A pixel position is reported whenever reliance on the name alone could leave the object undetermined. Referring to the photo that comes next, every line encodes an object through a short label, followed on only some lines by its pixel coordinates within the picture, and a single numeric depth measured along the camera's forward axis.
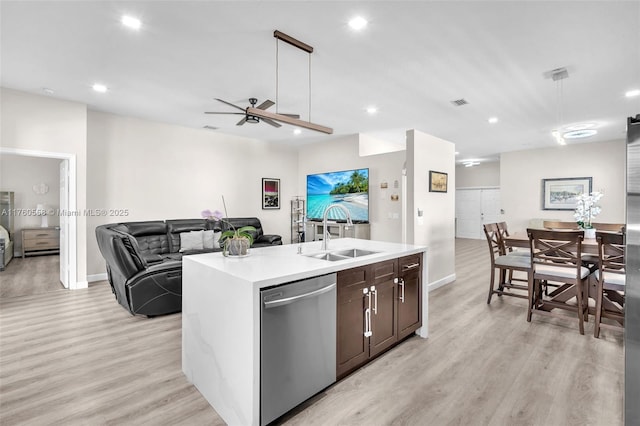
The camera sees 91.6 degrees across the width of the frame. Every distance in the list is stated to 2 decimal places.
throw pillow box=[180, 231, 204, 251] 5.42
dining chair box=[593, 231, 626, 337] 2.85
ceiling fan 3.65
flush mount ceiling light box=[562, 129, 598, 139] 5.16
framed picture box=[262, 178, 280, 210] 7.37
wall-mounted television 6.56
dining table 3.11
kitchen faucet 2.66
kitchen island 1.66
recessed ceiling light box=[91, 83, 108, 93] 3.92
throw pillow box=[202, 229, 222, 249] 5.61
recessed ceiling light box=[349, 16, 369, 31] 2.49
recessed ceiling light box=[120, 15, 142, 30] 2.50
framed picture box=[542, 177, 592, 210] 7.22
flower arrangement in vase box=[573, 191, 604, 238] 3.78
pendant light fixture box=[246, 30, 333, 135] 2.60
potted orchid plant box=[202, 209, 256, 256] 2.32
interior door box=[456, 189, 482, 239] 10.85
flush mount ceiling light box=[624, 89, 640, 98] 3.96
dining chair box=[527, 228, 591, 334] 3.06
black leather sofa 3.40
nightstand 7.16
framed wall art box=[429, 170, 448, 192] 4.72
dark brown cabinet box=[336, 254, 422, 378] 2.21
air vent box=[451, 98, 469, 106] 4.34
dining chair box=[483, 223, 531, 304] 3.69
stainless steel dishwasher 1.71
